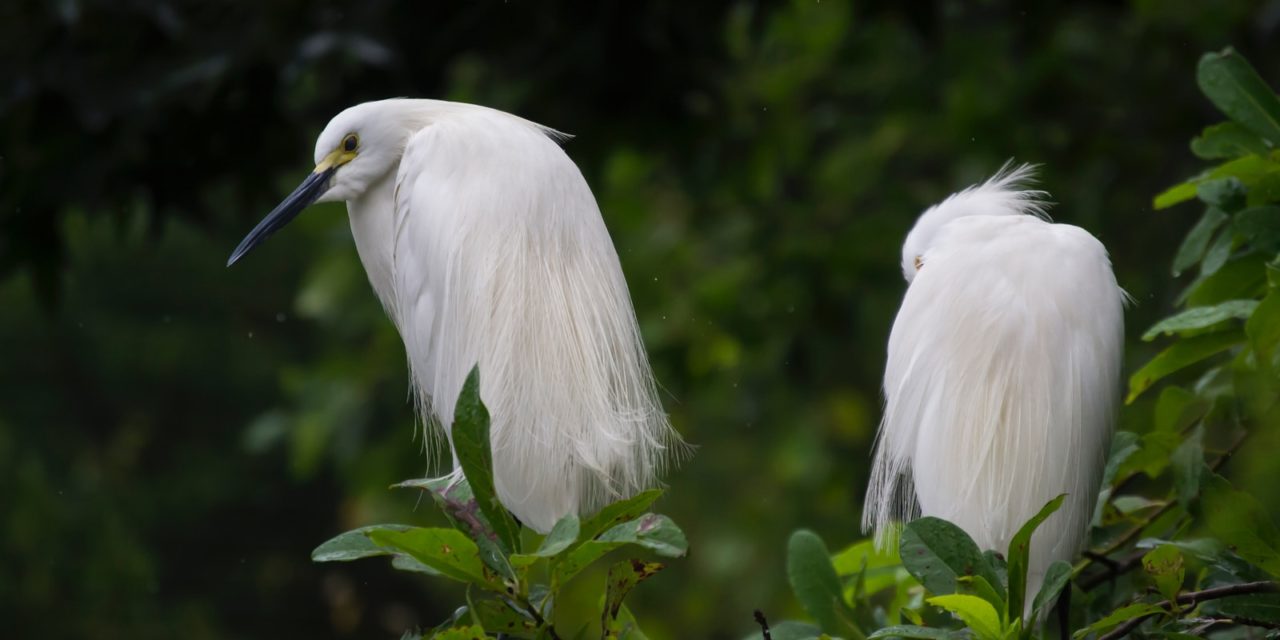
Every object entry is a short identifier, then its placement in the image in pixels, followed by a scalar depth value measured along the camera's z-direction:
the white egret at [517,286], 9.63
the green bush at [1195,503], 9.51
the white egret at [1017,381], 9.59
